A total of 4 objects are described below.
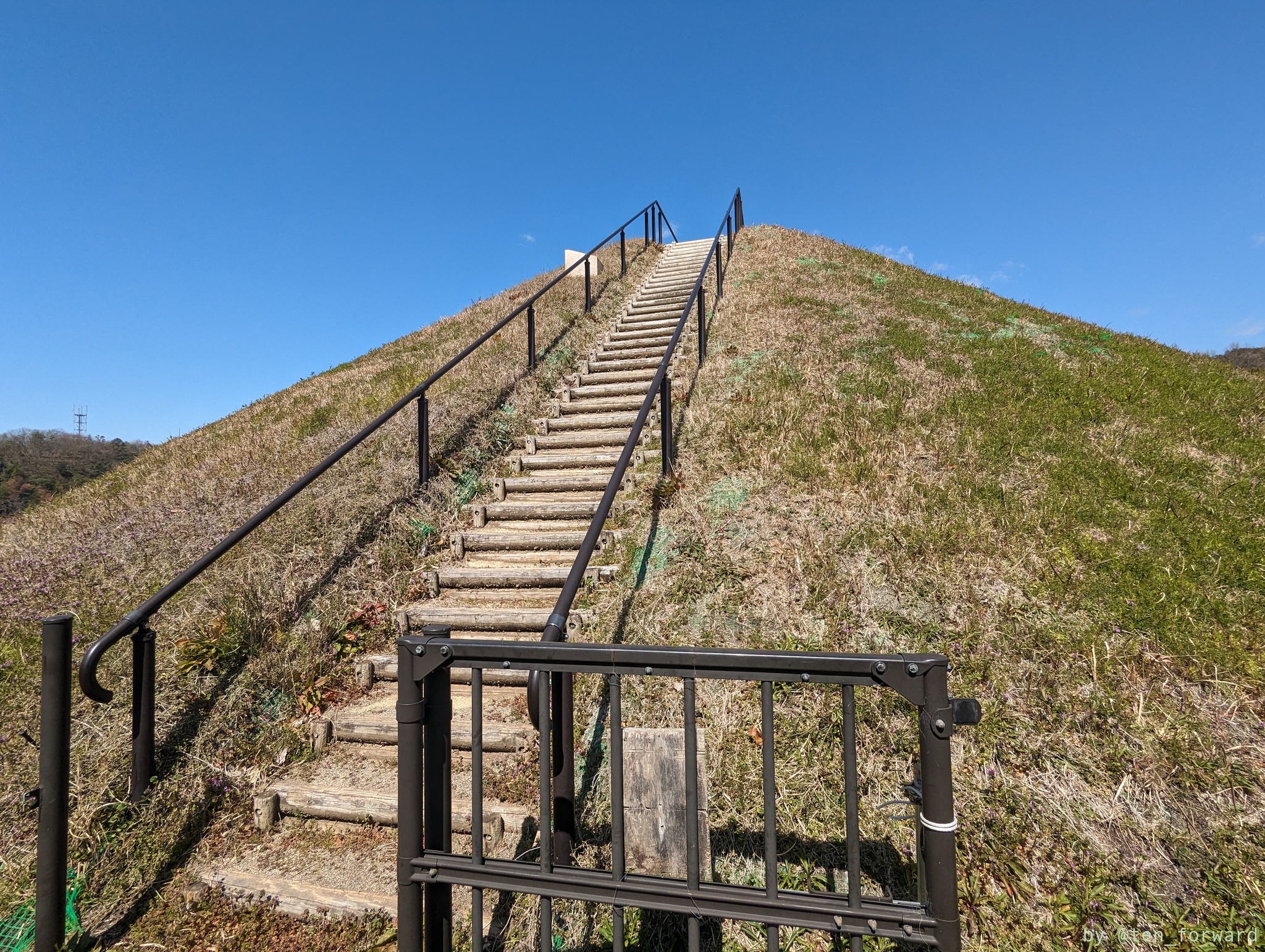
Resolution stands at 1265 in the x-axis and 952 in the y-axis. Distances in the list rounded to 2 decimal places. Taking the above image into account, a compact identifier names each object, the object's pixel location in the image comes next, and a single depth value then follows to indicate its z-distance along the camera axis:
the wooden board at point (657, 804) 1.96
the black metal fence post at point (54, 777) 2.23
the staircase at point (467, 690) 2.59
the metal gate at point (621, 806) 1.45
